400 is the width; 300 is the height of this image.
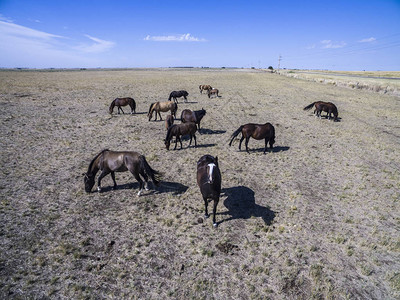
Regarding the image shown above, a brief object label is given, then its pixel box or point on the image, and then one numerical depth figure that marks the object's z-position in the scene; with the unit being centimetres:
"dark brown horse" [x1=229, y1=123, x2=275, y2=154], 1180
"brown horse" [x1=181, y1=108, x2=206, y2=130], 1466
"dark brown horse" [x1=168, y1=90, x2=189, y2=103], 2566
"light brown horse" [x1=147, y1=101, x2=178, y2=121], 1805
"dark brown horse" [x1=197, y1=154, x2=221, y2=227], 620
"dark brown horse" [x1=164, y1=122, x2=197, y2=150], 1226
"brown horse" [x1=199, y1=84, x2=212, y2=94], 3372
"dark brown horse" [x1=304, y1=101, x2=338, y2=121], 1975
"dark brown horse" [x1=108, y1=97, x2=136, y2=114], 1973
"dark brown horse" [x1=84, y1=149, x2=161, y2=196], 789
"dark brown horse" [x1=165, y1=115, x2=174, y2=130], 1399
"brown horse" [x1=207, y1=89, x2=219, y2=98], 3024
